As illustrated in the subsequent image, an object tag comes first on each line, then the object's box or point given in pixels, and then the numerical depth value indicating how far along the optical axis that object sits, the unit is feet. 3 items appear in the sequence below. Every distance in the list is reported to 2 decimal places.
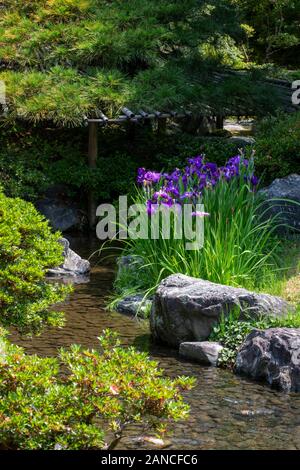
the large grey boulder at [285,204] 35.12
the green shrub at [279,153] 40.27
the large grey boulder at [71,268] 36.24
